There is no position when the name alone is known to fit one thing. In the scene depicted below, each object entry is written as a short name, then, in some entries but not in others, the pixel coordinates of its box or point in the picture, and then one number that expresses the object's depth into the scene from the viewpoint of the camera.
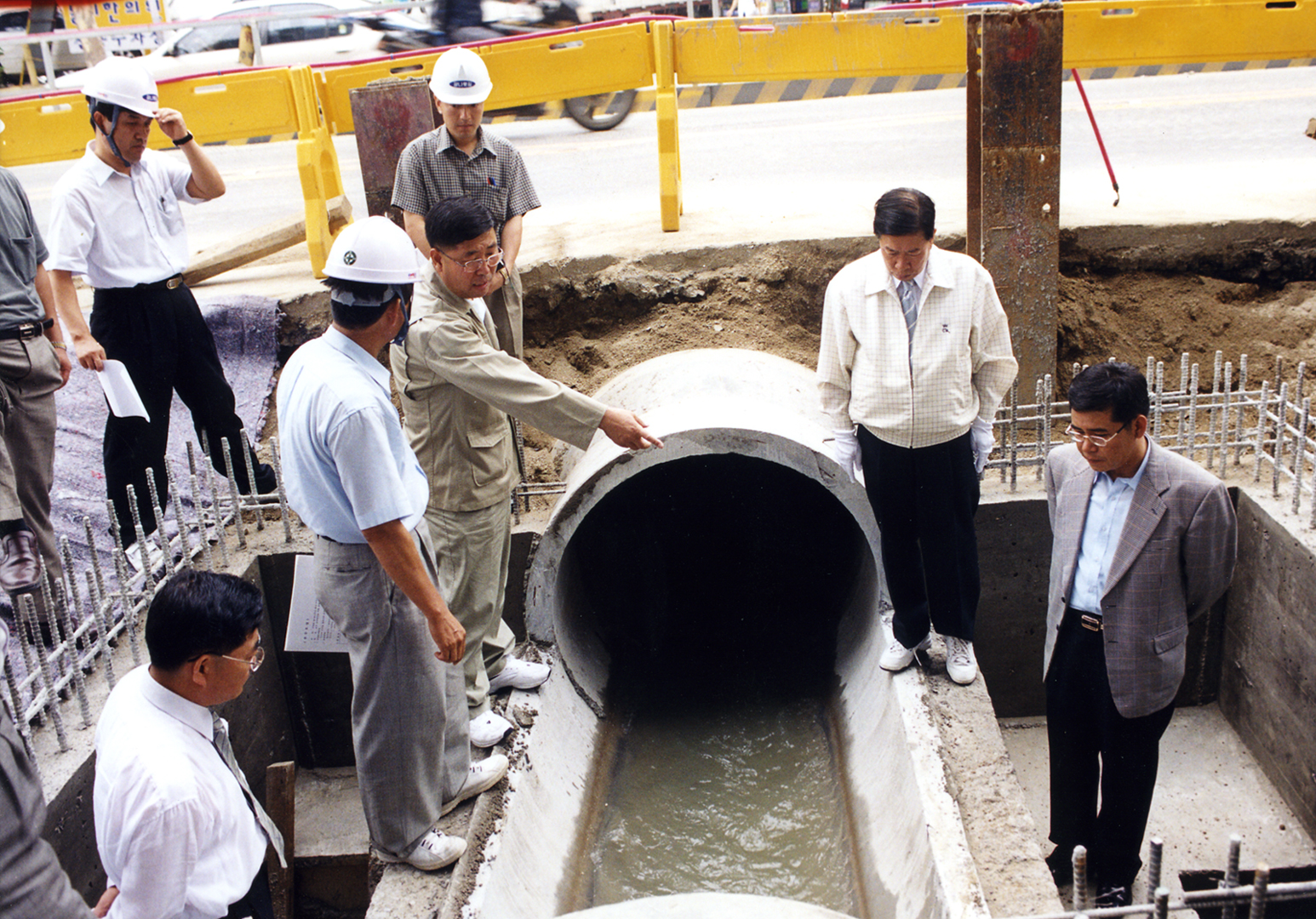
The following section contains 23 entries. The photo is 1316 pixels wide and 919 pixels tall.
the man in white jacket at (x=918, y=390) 4.03
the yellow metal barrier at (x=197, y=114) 6.55
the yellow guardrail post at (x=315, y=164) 6.50
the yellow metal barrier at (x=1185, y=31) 6.37
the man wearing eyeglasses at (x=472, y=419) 3.78
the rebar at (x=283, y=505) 5.47
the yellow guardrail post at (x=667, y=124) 6.54
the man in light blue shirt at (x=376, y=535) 3.12
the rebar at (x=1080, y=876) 2.29
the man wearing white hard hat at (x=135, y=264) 4.68
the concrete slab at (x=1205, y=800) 5.00
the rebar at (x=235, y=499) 5.34
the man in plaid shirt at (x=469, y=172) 4.79
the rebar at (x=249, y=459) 5.55
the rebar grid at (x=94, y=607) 4.08
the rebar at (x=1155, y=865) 2.27
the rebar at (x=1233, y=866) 2.17
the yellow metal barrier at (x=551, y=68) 6.63
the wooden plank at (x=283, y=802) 4.33
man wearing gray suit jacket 3.56
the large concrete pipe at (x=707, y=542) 4.75
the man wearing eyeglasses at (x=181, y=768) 2.42
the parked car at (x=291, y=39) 14.75
